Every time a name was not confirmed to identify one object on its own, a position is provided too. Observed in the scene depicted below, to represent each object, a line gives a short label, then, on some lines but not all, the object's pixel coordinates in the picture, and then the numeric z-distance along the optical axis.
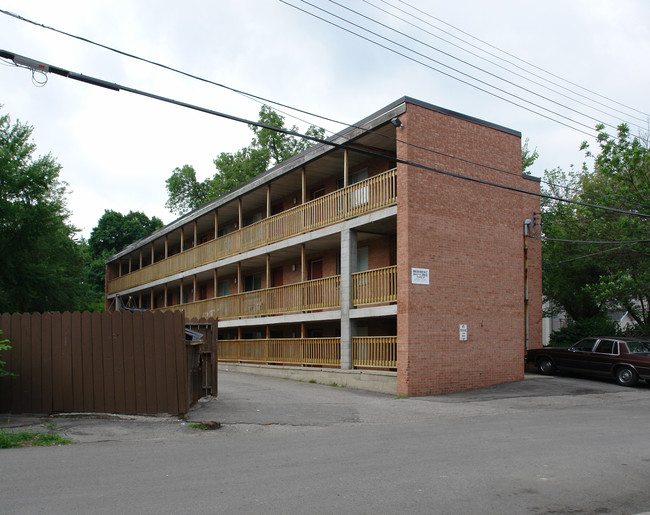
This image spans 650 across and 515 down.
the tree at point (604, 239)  22.02
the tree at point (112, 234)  61.34
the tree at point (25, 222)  25.68
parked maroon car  18.83
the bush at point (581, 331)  25.02
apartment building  17.11
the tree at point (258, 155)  47.12
